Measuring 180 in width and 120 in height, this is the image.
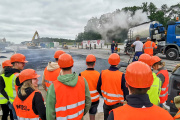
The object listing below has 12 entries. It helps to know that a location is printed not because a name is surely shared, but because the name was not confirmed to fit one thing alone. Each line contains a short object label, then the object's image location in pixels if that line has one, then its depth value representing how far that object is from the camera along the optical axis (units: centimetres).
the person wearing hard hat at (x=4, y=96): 259
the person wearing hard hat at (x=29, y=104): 179
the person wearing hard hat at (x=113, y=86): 245
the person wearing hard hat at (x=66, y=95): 176
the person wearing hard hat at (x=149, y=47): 738
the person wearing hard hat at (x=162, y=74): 271
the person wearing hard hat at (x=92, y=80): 285
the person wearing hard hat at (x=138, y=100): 104
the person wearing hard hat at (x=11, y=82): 257
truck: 1109
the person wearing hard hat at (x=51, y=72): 295
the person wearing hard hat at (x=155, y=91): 211
